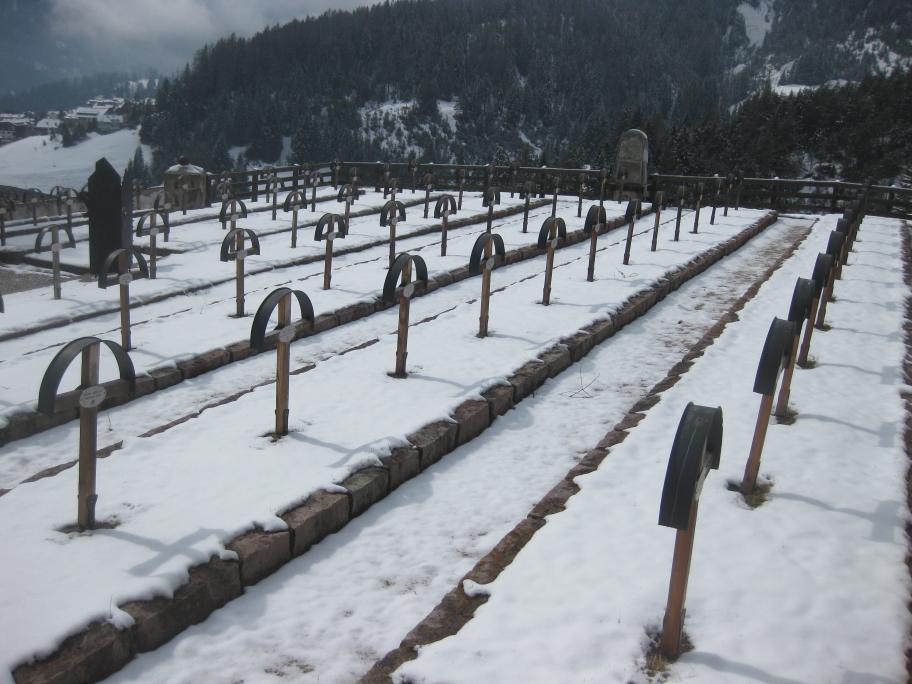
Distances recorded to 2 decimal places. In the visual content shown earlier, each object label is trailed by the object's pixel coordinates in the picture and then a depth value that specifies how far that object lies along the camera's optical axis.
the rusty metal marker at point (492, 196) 14.73
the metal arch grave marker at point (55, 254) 10.18
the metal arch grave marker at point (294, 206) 13.84
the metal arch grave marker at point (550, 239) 9.58
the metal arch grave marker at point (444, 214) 12.96
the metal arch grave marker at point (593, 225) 11.06
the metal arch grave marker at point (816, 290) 6.62
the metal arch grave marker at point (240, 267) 9.02
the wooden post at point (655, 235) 13.74
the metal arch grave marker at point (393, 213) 12.34
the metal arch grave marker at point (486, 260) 8.14
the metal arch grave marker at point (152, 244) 11.36
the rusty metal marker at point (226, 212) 14.44
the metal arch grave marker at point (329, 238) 10.32
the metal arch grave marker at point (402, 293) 6.69
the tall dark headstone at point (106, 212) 12.59
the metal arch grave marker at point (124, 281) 7.46
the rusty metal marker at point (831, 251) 8.75
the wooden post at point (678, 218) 15.02
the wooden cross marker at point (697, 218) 16.22
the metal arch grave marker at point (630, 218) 12.43
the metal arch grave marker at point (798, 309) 5.55
